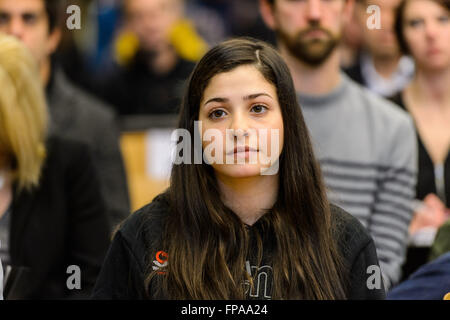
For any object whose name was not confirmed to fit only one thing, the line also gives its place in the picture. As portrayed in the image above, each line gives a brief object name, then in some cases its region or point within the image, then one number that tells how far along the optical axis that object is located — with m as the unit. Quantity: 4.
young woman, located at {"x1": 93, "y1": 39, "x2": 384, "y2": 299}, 3.90
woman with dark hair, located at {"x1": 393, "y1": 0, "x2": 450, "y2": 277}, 6.53
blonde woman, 5.52
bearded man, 6.20
